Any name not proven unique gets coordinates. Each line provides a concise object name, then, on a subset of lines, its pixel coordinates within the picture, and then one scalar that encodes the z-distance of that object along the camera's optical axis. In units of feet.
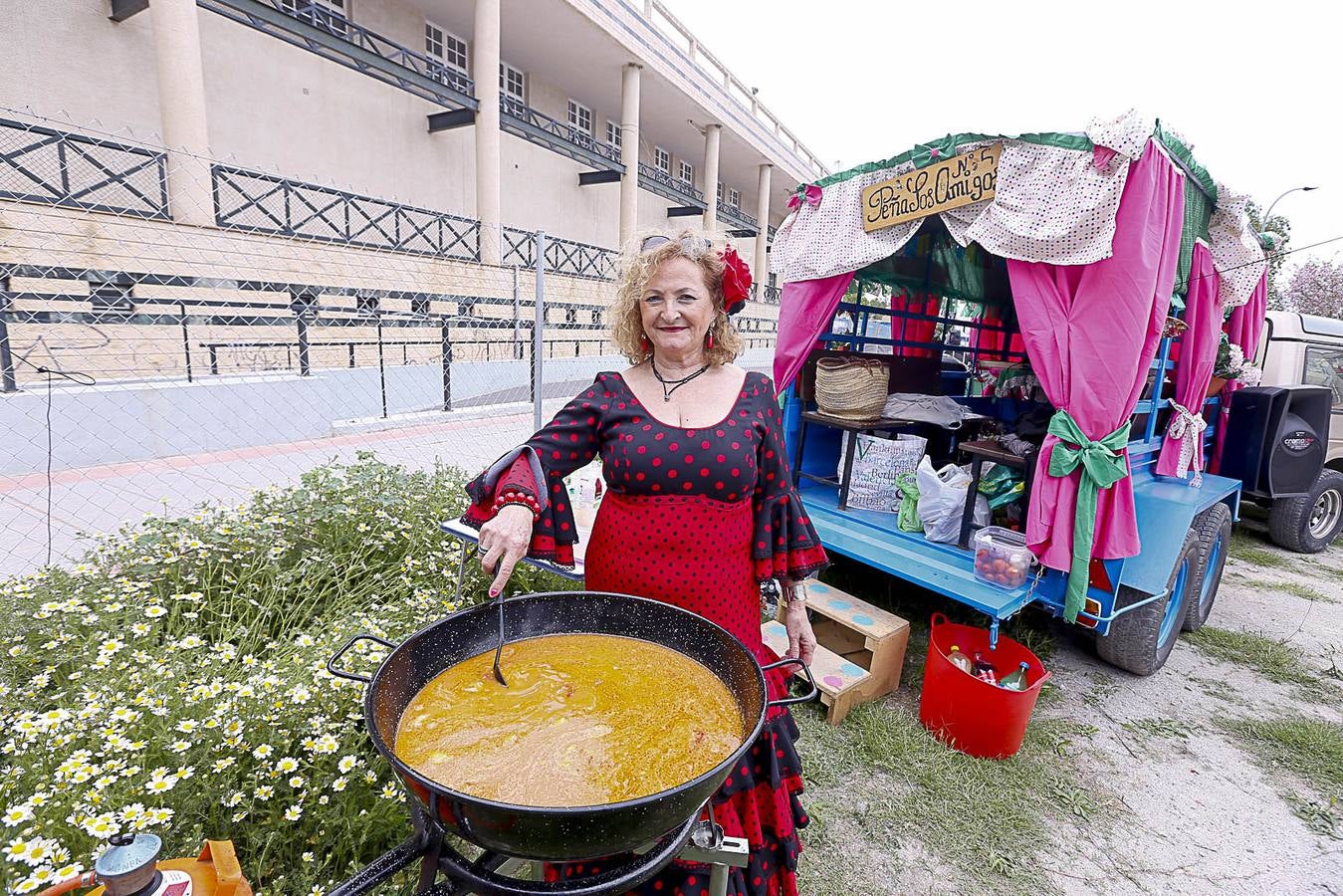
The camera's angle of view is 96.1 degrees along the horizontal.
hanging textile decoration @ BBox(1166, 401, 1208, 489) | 13.10
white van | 18.39
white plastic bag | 11.71
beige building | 24.82
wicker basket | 13.42
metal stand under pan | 3.04
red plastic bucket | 8.72
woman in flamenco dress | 5.13
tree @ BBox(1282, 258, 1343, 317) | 60.94
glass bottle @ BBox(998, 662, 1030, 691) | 9.42
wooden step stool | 10.01
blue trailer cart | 10.10
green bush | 5.01
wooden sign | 10.32
